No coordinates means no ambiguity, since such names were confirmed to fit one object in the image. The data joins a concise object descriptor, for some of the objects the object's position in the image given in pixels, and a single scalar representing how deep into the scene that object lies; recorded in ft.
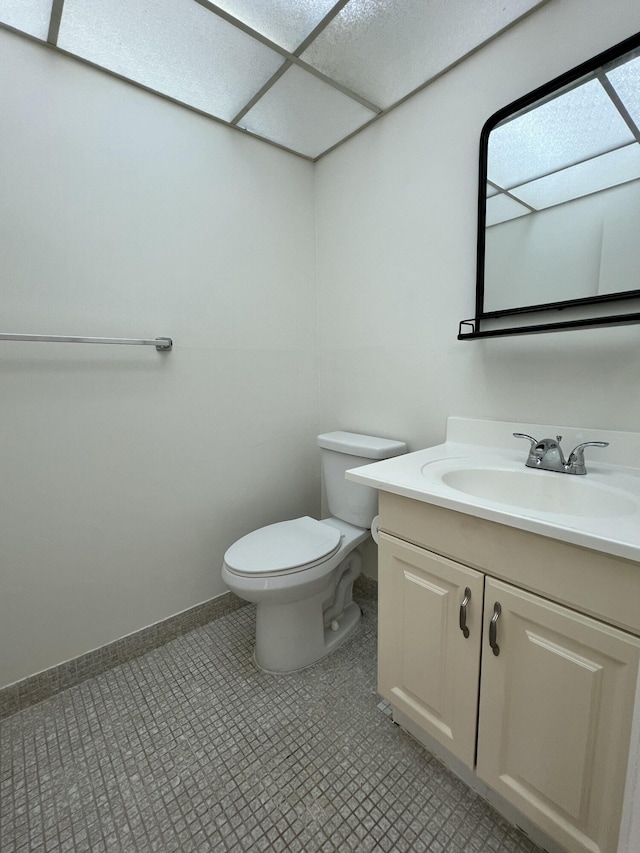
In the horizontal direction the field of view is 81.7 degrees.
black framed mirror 3.11
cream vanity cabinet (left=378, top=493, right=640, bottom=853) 2.22
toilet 4.16
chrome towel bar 3.70
